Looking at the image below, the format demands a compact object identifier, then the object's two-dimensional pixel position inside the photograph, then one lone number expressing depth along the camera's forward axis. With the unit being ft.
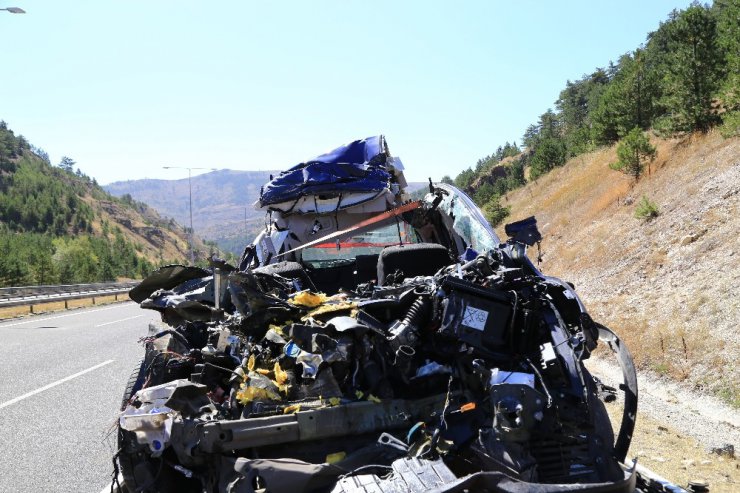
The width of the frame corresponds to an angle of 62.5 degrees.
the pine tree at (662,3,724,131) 78.89
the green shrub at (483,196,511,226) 131.23
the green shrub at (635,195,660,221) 63.10
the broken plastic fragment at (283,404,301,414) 11.60
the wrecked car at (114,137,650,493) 10.41
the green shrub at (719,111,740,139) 60.23
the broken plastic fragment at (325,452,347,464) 10.95
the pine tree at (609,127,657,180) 84.02
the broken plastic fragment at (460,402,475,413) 11.32
